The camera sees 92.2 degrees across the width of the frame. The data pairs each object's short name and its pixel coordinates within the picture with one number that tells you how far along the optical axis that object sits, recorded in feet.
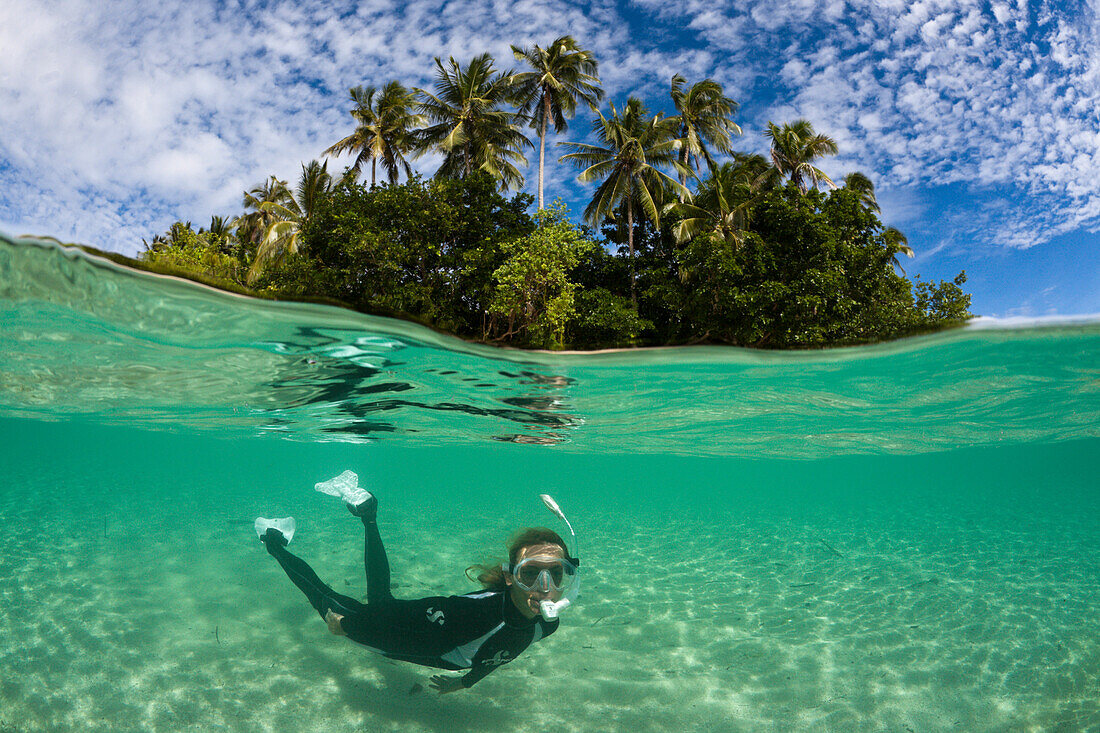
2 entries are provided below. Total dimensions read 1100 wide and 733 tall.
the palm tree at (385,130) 116.16
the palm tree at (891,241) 72.23
